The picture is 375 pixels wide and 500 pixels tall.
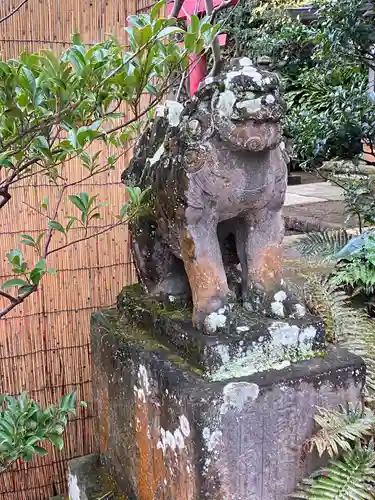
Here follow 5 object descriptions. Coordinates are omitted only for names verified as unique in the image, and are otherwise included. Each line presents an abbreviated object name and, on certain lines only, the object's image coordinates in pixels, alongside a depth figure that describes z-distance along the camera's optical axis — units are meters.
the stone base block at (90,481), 2.14
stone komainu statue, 1.53
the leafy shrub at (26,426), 1.49
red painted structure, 4.36
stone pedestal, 1.59
